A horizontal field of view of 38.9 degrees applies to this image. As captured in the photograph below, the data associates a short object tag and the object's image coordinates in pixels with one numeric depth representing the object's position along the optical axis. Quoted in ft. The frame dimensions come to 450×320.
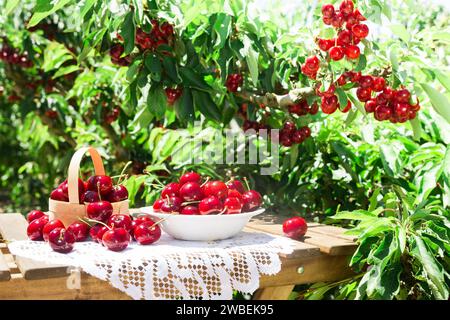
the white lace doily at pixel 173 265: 4.12
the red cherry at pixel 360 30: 5.02
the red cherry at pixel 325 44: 5.17
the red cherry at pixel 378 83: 5.27
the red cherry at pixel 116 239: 4.33
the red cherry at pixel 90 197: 4.79
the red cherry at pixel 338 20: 5.02
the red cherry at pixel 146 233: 4.53
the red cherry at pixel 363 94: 5.29
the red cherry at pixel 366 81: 5.25
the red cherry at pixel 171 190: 4.88
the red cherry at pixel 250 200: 4.94
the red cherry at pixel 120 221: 4.53
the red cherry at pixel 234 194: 4.85
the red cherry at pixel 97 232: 4.50
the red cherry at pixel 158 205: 4.85
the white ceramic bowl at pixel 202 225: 4.61
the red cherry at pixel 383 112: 5.29
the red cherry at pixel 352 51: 5.06
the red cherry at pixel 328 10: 5.04
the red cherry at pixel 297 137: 6.27
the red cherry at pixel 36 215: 4.97
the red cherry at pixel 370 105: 5.41
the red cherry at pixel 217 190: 4.82
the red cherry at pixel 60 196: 4.87
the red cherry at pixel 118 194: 4.92
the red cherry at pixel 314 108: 6.20
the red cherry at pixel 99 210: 4.62
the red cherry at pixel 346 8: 5.02
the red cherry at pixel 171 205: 4.74
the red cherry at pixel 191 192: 4.77
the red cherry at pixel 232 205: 4.71
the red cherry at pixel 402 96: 5.27
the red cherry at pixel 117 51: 6.24
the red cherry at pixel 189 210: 4.70
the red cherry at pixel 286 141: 6.31
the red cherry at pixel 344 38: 5.05
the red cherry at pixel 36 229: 4.66
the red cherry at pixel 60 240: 4.26
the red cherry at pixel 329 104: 5.34
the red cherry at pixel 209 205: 4.64
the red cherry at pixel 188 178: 4.99
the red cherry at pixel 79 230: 4.58
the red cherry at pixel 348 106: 5.48
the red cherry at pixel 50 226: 4.45
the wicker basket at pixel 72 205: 4.70
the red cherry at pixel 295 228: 4.94
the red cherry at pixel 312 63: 5.25
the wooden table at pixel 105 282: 3.96
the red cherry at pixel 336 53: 5.05
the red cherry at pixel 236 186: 5.29
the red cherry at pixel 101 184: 4.86
